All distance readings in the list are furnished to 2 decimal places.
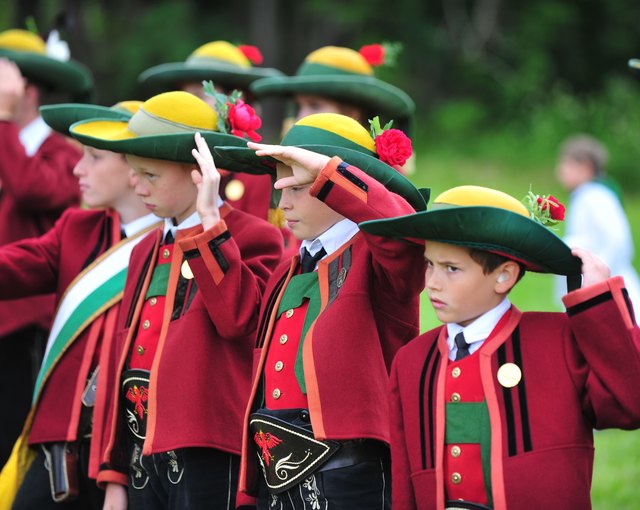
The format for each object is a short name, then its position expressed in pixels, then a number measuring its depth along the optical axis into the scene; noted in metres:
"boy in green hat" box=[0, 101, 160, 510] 9.69
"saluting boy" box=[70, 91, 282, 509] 8.26
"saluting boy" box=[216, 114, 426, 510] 7.42
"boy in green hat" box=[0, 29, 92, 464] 11.12
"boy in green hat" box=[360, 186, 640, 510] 6.45
